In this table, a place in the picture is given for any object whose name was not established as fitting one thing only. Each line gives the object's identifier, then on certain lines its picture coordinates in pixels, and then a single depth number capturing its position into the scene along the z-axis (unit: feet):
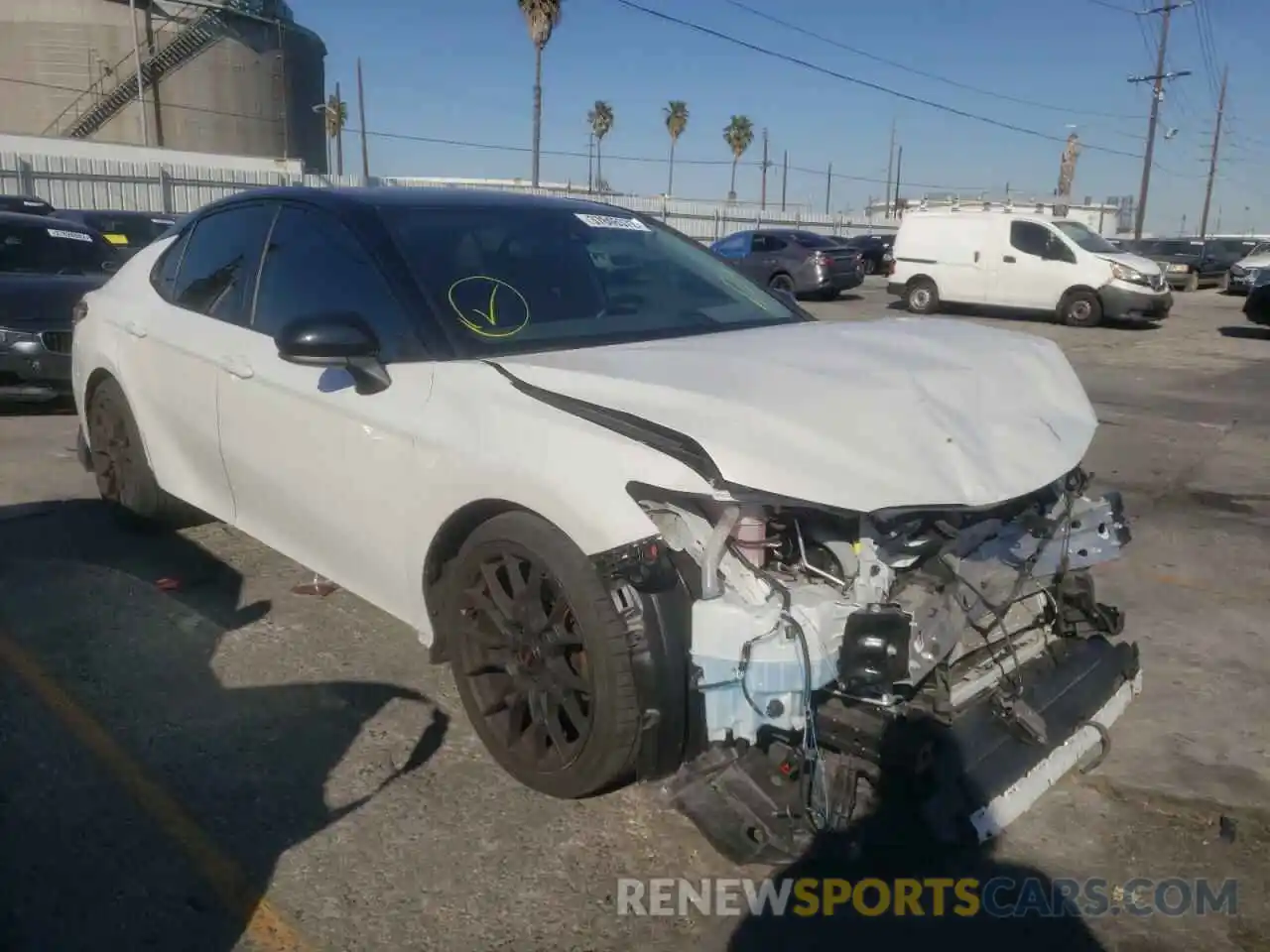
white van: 58.49
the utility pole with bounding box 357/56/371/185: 160.32
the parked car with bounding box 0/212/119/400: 24.91
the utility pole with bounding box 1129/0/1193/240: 120.57
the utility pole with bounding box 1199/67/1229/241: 193.47
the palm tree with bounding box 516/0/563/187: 115.44
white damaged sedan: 8.41
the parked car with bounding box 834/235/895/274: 104.68
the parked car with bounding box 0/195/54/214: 45.83
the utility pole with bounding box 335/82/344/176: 193.70
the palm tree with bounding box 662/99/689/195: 226.99
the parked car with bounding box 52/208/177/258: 53.88
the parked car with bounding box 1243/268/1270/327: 53.62
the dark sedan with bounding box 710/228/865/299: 73.41
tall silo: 135.03
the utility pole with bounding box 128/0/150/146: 128.36
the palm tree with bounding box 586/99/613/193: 225.35
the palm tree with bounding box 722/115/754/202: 237.86
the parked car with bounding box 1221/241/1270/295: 81.66
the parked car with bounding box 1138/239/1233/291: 89.86
